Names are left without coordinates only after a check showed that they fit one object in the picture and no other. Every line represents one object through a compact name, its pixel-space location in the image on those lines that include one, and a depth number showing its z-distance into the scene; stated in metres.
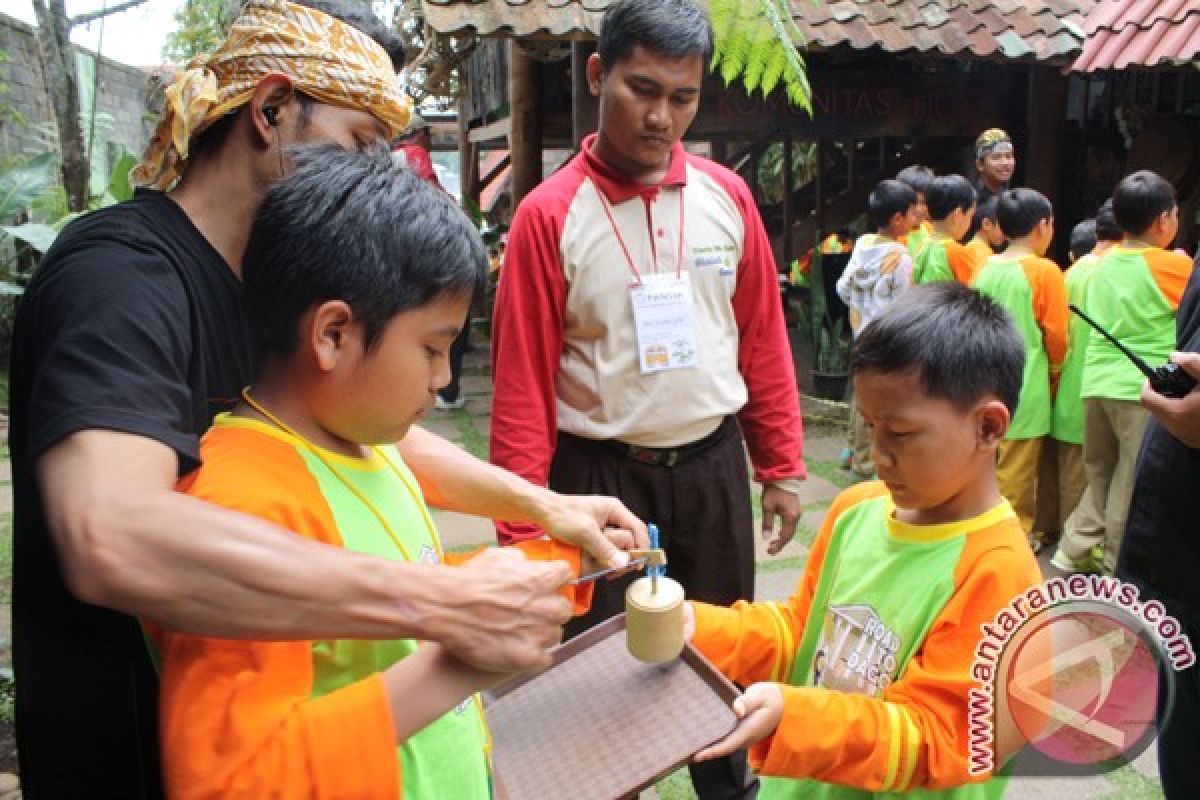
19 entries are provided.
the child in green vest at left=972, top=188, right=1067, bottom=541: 4.38
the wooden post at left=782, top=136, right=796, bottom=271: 7.66
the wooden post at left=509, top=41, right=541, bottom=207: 6.32
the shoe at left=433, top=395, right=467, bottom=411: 7.26
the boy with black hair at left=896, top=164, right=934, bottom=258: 5.45
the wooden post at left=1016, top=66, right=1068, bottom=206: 6.16
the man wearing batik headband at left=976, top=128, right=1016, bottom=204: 5.71
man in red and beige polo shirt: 2.21
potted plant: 7.17
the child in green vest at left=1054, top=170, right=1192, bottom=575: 3.93
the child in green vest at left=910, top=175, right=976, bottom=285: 5.00
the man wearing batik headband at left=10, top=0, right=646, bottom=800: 0.91
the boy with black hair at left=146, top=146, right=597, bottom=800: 0.93
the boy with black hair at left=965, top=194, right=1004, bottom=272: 5.01
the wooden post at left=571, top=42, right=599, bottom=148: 5.14
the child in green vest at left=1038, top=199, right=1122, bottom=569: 4.33
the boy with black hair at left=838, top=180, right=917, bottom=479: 5.18
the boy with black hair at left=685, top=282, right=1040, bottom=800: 1.38
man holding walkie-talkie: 1.98
